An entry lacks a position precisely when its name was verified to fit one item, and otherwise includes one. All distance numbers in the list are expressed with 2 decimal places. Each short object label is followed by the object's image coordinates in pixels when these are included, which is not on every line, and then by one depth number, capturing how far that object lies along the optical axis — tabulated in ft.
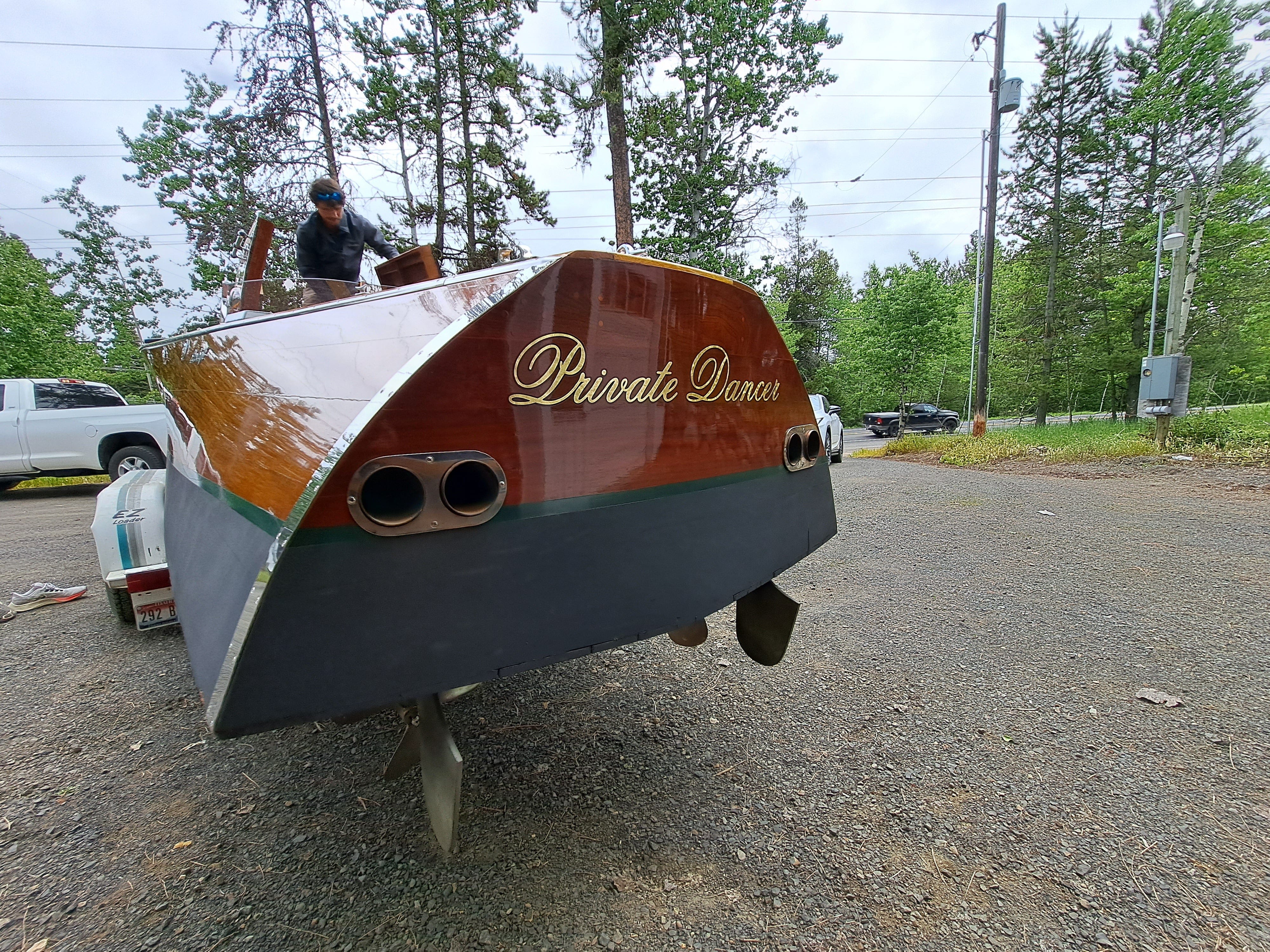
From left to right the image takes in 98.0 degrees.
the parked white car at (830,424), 33.06
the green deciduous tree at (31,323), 41.34
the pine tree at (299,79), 39.40
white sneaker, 12.49
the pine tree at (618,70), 38.47
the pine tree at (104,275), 81.20
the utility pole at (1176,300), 31.78
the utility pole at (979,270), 58.59
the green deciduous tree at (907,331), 51.08
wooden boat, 3.32
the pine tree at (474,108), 41.09
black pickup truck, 77.05
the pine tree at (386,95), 40.47
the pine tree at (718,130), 44.50
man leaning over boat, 8.96
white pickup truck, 27.63
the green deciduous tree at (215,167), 40.40
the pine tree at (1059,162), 56.59
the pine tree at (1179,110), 46.93
